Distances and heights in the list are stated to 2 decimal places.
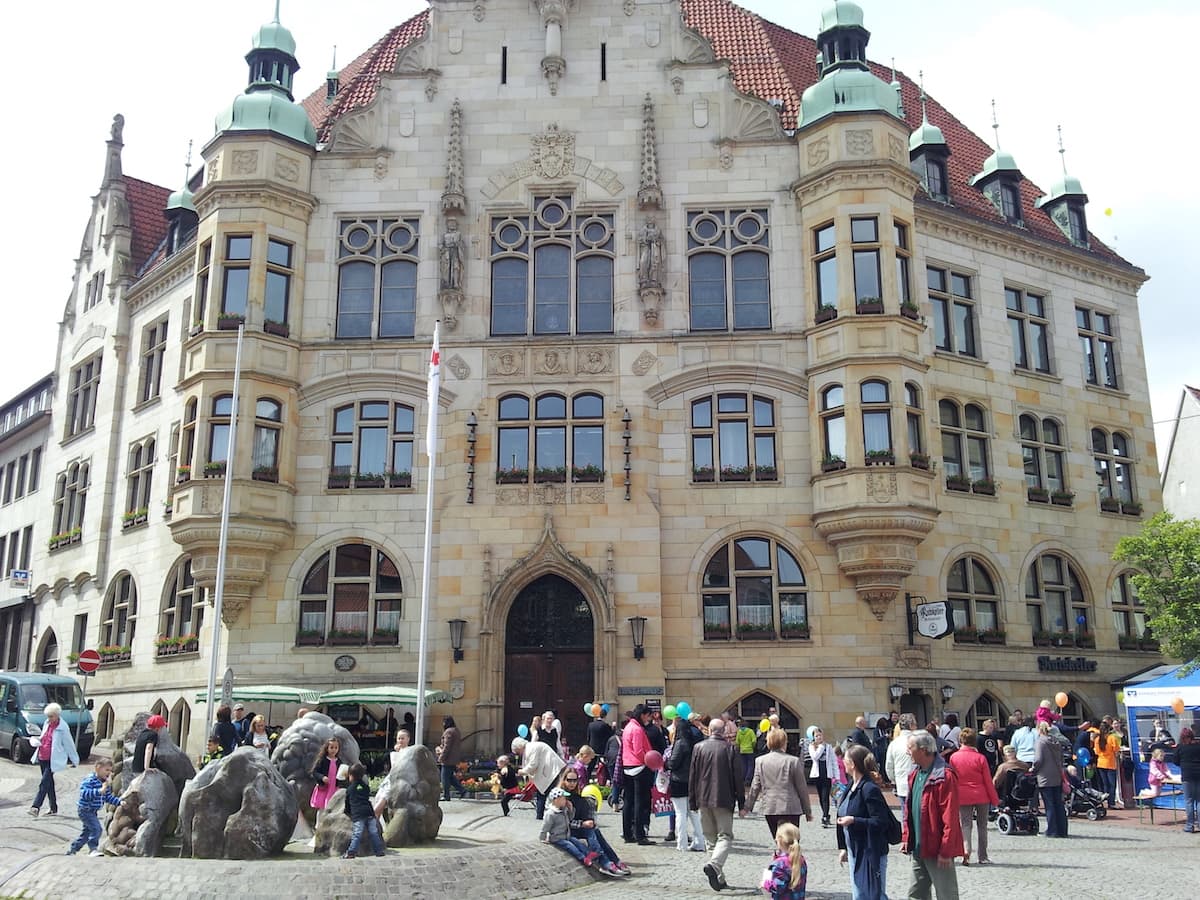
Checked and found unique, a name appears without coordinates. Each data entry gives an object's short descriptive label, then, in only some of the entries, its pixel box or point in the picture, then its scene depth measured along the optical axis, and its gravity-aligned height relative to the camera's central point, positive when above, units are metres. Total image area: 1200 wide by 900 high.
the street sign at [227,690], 25.28 +0.74
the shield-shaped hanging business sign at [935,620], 26.31 +2.23
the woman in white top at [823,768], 19.50 -0.76
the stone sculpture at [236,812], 13.23 -0.97
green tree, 25.27 +3.05
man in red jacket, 10.05 -0.87
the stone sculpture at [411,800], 14.49 -0.94
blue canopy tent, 22.05 +0.19
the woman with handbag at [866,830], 10.52 -0.96
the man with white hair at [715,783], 14.02 -0.73
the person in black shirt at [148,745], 14.90 -0.25
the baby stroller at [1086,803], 21.56 -1.51
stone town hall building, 28.14 +8.00
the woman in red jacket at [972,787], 15.45 -0.87
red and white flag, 23.64 +6.49
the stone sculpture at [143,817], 14.02 -1.09
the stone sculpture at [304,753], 15.40 -0.37
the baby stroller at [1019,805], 19.02 -1.36
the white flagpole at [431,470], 22.08 +5.20
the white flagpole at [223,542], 25.48 +4.15
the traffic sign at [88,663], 28.67 +1.51
